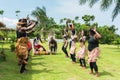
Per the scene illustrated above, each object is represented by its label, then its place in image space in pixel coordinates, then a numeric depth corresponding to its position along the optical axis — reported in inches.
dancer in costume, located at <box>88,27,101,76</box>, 207.8
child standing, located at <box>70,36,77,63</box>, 267.0
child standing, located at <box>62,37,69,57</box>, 312.4
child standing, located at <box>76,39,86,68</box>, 242.8
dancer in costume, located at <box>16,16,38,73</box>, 204.9
